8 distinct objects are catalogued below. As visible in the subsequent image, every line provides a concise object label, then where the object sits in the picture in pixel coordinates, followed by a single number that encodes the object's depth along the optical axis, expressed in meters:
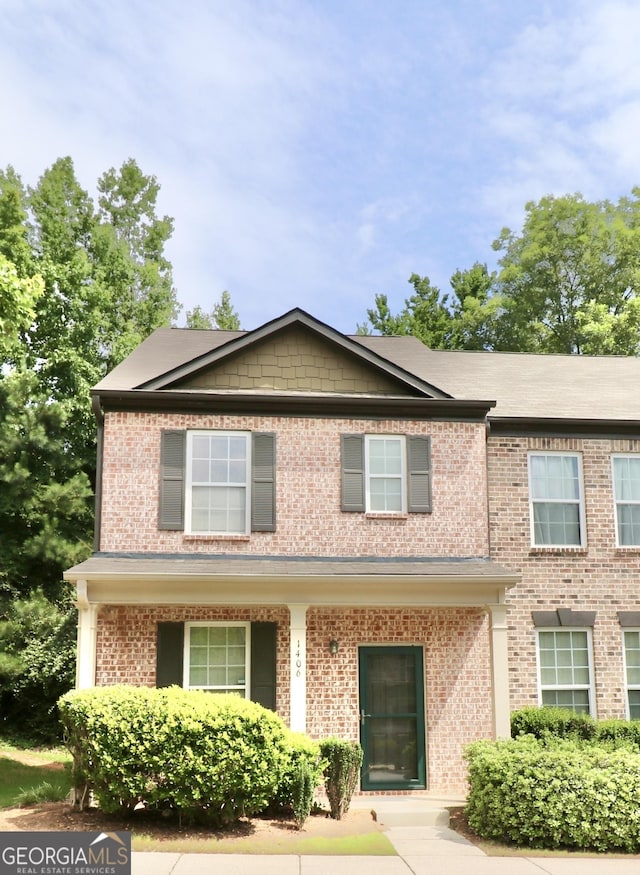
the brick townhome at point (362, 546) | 13.39
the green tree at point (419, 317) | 33.97
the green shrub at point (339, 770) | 11.43
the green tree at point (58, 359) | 20.88
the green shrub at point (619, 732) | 13.62
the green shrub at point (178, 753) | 10.02
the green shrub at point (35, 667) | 20.14
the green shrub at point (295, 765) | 10.63
